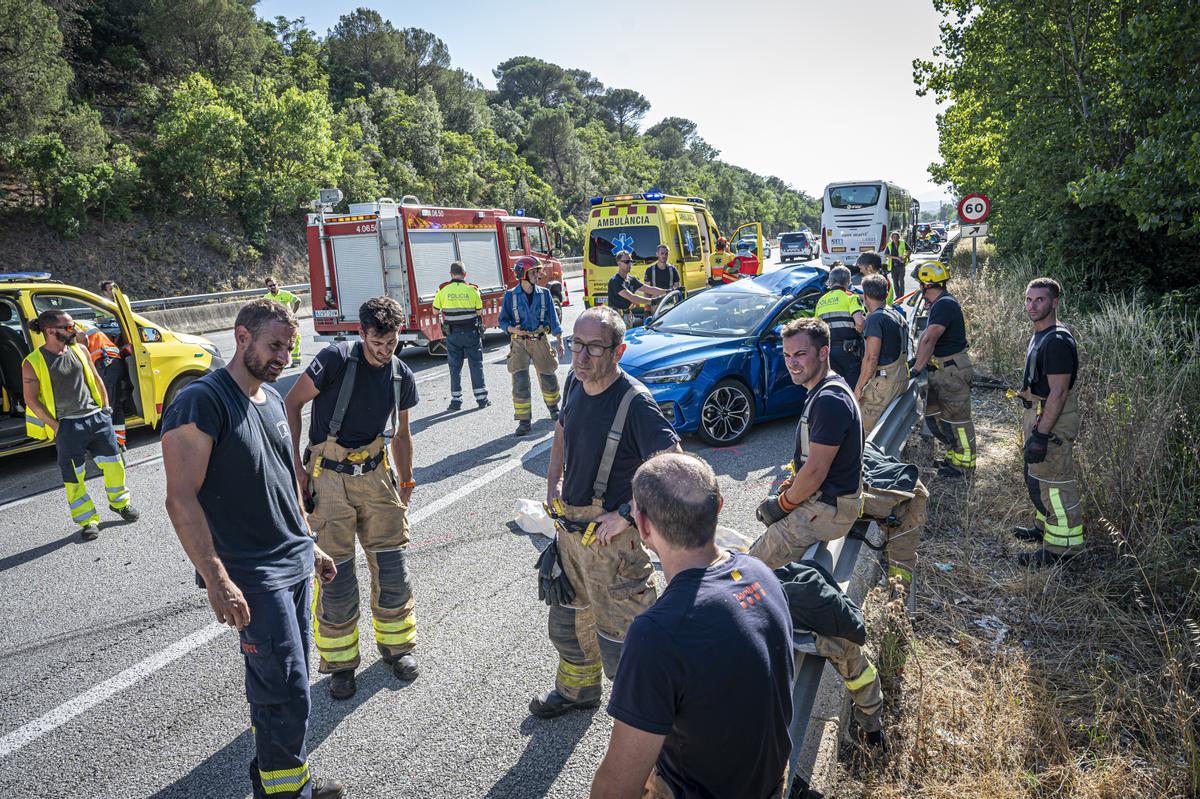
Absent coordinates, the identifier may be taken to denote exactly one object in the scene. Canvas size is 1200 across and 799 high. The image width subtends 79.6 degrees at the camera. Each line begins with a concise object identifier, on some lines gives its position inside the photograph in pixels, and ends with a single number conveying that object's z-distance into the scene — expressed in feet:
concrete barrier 59.98
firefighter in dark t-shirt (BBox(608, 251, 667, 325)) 35.09
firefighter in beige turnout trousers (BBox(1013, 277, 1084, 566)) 15.48
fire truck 41.55
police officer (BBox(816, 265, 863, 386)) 22.12
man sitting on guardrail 10.78
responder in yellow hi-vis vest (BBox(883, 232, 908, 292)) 56.03
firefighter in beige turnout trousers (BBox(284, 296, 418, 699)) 11.80
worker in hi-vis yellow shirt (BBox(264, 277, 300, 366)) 42.54
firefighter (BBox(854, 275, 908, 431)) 19.67
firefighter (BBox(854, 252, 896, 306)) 22.22
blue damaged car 23.53
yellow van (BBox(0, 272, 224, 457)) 23.49
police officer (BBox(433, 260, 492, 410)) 30.63
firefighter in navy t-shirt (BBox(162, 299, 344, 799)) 8.43
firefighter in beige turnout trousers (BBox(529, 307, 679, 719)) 10.11
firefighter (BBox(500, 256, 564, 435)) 27.12
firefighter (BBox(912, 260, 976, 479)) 20.24
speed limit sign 38.63
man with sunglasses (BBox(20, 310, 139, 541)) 18.72
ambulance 46.75
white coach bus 78.74
